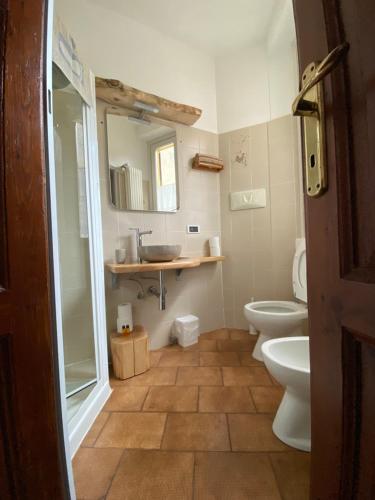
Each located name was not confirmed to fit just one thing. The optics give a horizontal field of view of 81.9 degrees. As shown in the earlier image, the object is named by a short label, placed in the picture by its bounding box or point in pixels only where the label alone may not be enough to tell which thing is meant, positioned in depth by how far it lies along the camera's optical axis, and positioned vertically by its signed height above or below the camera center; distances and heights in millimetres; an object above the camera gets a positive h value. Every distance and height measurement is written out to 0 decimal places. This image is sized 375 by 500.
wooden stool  1431 -695
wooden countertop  1376 -103
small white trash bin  1867 -710
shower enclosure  1176 +77
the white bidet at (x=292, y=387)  832 -558
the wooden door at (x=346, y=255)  329 -21
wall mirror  1694 +727
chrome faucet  1751 +137
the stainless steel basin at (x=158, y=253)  1576 -17
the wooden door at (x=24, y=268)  437 -26
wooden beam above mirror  1484 +1149
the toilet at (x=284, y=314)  1388 -470
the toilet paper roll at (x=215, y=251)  2078 -30
